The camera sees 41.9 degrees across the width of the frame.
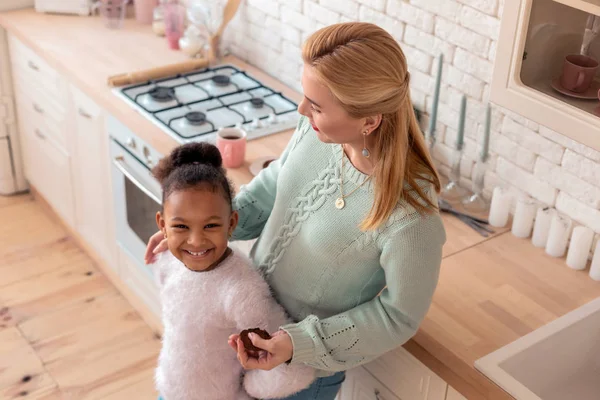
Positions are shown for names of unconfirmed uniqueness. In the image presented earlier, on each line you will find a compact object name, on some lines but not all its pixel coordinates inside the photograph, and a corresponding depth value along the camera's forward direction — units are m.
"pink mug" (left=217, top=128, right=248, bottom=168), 2.37
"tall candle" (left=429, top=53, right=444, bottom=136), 2.26
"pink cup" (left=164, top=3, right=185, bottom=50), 3.25
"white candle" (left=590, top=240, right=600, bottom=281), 1.99
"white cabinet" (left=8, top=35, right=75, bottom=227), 3.23
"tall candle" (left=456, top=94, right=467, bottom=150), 2.20
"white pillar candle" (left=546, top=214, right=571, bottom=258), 2.04
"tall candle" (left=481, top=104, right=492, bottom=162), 2.15
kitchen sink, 1.71
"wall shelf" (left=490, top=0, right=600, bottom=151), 1.57
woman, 1.44
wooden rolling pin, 2.91
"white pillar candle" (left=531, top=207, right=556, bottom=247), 2.08
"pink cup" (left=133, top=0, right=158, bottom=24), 3.51
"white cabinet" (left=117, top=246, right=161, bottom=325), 2.91
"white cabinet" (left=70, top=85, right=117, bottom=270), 2.97
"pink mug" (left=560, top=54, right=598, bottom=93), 1.59
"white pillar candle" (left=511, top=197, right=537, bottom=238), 2.12
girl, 1.67
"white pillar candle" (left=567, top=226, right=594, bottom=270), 2.00
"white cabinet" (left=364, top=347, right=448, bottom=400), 1.75
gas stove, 2.66
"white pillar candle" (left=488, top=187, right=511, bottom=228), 2.17
